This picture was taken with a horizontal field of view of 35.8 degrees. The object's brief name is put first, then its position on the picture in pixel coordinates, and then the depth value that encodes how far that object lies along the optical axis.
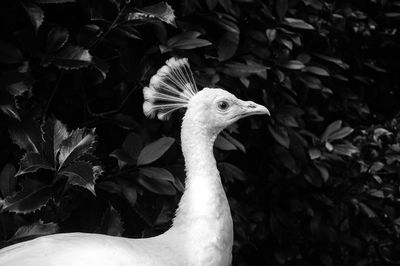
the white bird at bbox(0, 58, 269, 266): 1.55
